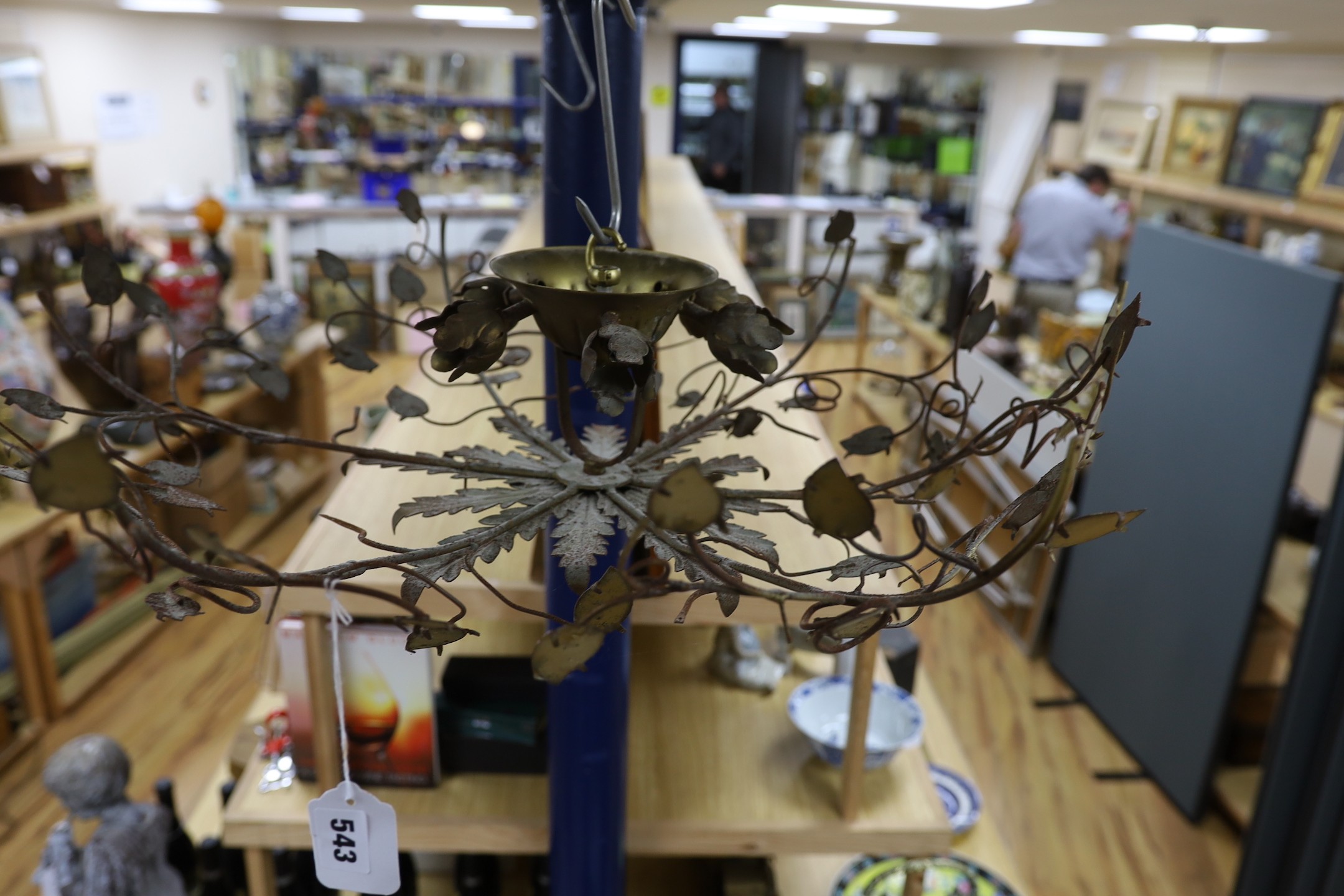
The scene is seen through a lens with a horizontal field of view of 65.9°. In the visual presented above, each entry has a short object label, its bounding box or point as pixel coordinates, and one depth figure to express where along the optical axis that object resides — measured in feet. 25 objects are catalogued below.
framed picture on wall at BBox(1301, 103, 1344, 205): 17.60
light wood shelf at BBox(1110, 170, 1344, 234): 17.17
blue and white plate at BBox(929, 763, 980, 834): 7.13
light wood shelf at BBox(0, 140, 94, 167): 19.01
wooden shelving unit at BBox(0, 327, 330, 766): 10.04
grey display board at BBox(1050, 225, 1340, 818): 9.01
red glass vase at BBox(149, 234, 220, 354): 12.37
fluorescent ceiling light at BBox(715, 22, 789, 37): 27.30
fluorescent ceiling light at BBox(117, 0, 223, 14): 20.62
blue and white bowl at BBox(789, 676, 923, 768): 5.35
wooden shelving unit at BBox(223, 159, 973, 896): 4.14
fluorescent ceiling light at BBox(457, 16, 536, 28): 23.83
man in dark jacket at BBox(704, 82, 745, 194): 31.99
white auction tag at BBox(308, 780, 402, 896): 2.94
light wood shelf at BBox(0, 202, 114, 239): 18.60
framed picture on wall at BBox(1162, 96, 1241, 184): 20.99
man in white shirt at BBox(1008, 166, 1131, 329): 19.53
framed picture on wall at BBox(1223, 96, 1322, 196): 18.56
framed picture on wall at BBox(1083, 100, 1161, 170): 24.30
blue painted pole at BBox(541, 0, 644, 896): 3.62
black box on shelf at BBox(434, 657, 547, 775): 5.07
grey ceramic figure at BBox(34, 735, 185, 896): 5.99
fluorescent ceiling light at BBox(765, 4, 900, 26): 15.10
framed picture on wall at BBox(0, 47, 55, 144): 19.62
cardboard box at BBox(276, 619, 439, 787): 4.74
